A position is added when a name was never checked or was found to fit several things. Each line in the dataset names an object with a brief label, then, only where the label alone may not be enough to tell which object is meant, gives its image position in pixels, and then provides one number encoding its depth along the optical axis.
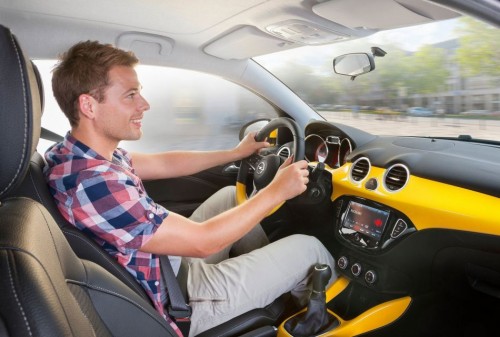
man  1.37
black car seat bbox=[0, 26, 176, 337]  0.67
